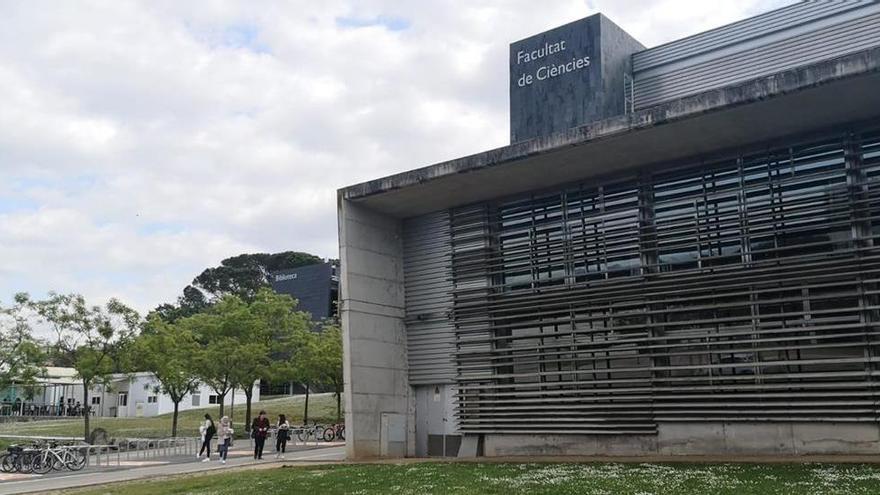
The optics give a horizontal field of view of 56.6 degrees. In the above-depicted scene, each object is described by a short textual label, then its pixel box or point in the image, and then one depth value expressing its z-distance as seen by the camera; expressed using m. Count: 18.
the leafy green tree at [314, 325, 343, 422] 39.19
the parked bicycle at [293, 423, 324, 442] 33.53
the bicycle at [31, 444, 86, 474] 22.27
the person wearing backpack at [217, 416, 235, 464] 23.25
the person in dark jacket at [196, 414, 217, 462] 24.84
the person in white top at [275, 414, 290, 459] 25.73
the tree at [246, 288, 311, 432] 38.62
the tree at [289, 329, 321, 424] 39.03
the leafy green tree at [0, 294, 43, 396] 30.62
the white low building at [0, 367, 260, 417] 60.84
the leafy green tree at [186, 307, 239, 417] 36.47
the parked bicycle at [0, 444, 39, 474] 22.42
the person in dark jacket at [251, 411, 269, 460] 24.42
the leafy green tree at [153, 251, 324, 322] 100.44
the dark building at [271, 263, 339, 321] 78.88
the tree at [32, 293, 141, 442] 30.67
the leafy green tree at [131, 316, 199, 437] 33.69
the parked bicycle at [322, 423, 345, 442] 35.50
